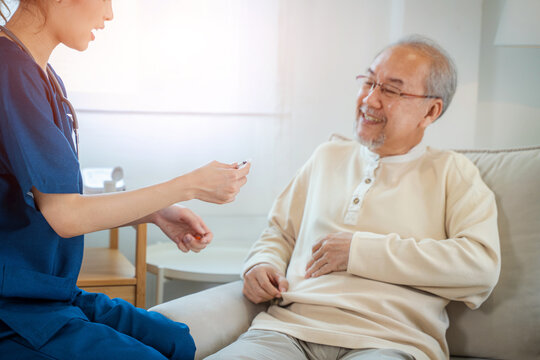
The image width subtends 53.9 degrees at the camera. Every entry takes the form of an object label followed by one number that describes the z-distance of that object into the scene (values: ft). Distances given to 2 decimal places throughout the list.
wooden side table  5.27
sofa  4.34
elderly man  4.27
